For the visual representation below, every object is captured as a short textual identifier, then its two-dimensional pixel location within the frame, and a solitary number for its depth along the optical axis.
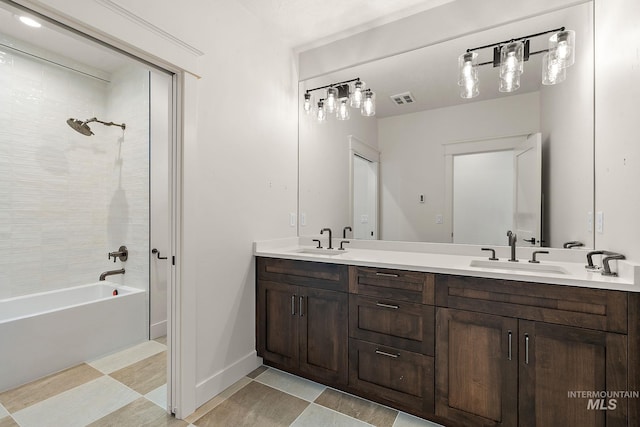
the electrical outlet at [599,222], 1.55
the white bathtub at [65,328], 1.93
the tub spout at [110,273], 2.87
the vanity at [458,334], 1.20
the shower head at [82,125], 2.72
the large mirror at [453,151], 1.75
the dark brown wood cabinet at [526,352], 1.20
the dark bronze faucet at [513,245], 1.76
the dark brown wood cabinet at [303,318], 1.86
